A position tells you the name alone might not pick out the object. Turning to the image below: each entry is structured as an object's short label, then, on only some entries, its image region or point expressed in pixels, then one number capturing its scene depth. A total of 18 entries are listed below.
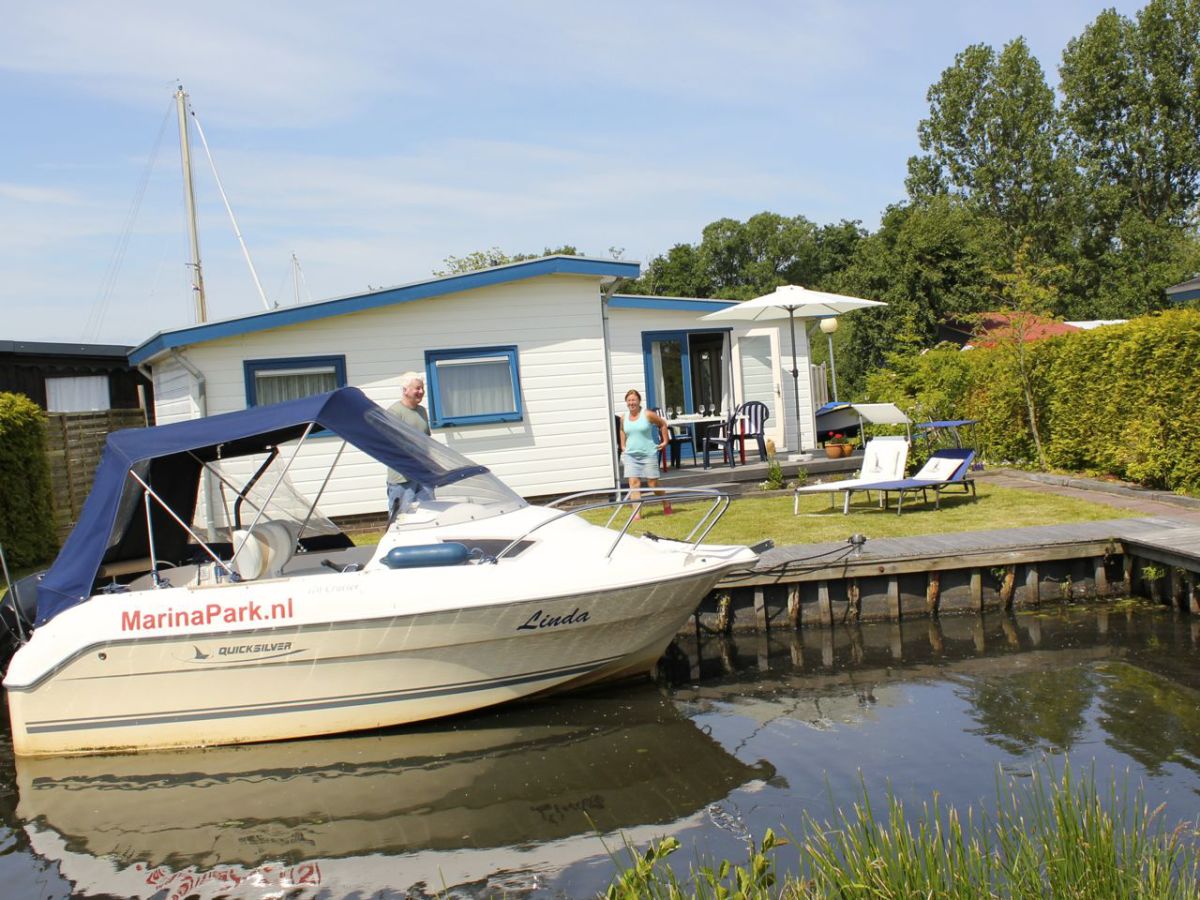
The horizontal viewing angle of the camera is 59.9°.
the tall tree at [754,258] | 60.62
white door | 19.23
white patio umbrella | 16.16
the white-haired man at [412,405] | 9.60
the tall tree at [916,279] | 35.09
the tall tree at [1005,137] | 46.69
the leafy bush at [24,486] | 13.60
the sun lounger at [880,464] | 12.68
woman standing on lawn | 12.66
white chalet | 13.97
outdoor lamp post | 19.75
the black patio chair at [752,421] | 17.72
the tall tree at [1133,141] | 44.16
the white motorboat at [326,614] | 7.23
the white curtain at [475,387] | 14.54
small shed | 19.78
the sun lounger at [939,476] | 12.39
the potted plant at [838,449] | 16.27
